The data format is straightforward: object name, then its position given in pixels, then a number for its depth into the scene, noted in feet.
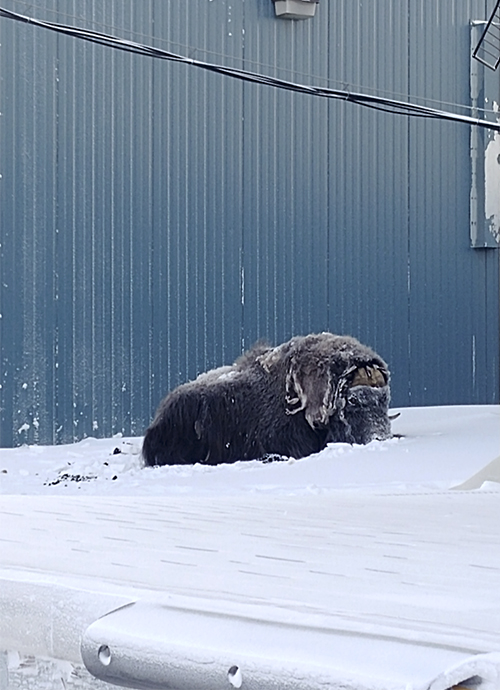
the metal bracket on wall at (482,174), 47.93
